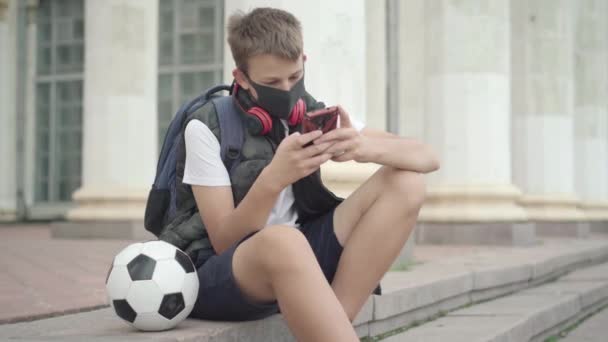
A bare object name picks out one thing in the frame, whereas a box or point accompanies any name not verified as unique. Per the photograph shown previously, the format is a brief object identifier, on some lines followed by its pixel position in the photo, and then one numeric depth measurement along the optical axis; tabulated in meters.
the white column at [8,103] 16.78
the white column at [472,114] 9.36
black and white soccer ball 2.87
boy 2.88
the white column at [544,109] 11.68
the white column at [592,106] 14.05
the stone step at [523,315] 4.15
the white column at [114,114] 10.28
